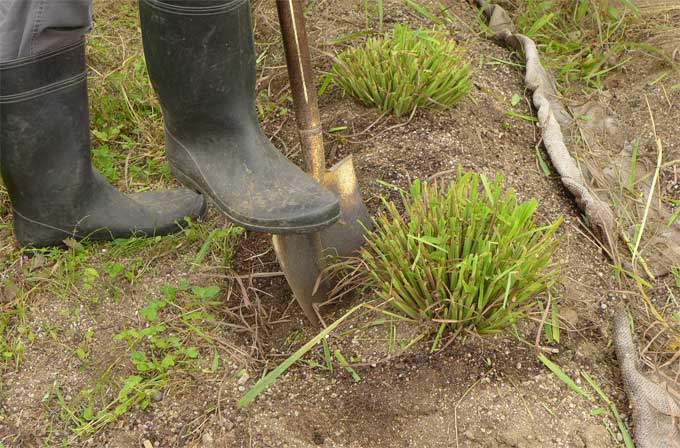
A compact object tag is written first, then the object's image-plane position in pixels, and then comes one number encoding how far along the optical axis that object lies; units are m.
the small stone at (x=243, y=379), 1.84
